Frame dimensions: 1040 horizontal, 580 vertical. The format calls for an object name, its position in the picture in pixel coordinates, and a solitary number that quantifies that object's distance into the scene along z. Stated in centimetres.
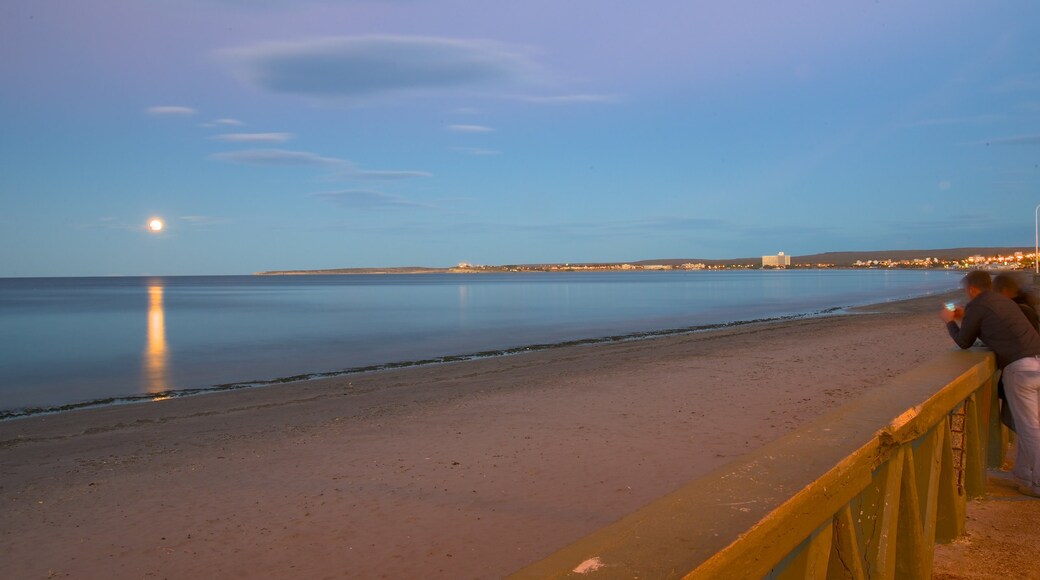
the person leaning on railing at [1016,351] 519
